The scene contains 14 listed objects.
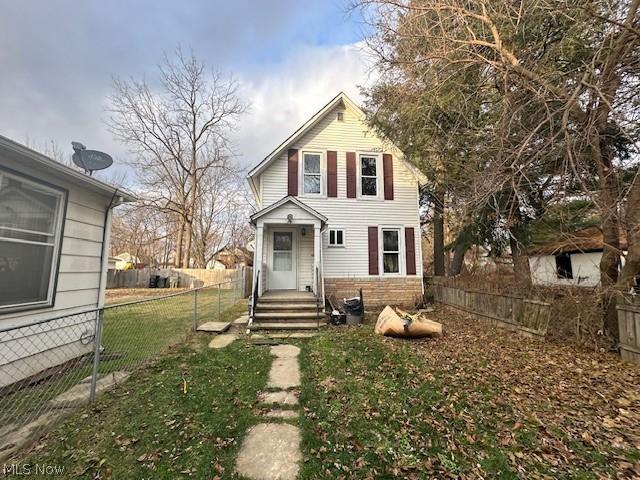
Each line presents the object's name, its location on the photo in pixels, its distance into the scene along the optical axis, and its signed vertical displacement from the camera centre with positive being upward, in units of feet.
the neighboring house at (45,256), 11.66 +0.79
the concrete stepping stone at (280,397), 11.53 -5.07
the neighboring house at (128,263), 81.35 +3.42
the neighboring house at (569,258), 20.41 +2.24
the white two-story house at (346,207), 32.42 +7.95
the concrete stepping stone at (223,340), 18.98 -4.62
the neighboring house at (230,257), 89.09 +6.23
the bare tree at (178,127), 66.59 +36.12
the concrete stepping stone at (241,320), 25.44 -4.26
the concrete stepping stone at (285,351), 17.25 -4.81
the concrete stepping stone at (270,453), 7.53 -5.15
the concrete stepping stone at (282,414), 10.39 -5.11
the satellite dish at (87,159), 16.56 +6.59
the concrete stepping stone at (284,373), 13.15 -4.96
